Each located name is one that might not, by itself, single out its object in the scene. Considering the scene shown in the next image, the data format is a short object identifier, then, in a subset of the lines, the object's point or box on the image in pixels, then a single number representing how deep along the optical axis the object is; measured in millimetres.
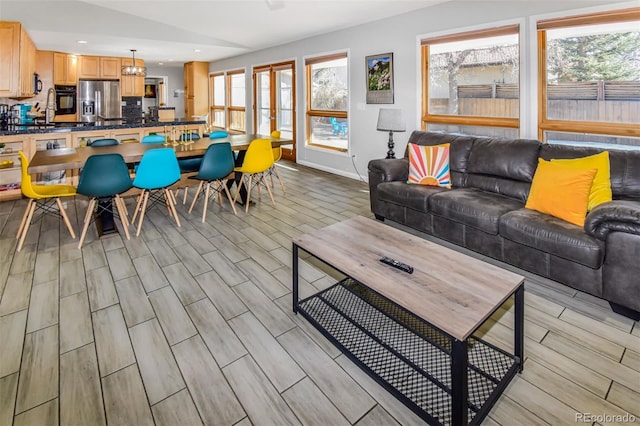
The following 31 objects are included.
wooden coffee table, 1500
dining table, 3189
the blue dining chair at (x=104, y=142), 4375
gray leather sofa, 2182
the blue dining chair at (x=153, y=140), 4635
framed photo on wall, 5242
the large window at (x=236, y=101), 9250
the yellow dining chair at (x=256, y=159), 4348
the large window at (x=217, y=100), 10227
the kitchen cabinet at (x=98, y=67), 7973
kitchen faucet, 6917
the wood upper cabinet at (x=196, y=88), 10297
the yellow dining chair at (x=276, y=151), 5118
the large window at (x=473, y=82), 4047
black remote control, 1868
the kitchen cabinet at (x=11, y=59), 4789
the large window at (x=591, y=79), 3225
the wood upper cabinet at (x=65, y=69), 7586
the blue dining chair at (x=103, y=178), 3244
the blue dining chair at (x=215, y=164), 4008
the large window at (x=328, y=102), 6310
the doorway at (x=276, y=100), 7512
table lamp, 4617
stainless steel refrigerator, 7949
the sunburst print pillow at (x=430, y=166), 3730
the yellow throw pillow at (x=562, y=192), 2584
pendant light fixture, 6828
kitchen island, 4781
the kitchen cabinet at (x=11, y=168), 4762
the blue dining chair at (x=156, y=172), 3502
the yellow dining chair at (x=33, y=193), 3148
